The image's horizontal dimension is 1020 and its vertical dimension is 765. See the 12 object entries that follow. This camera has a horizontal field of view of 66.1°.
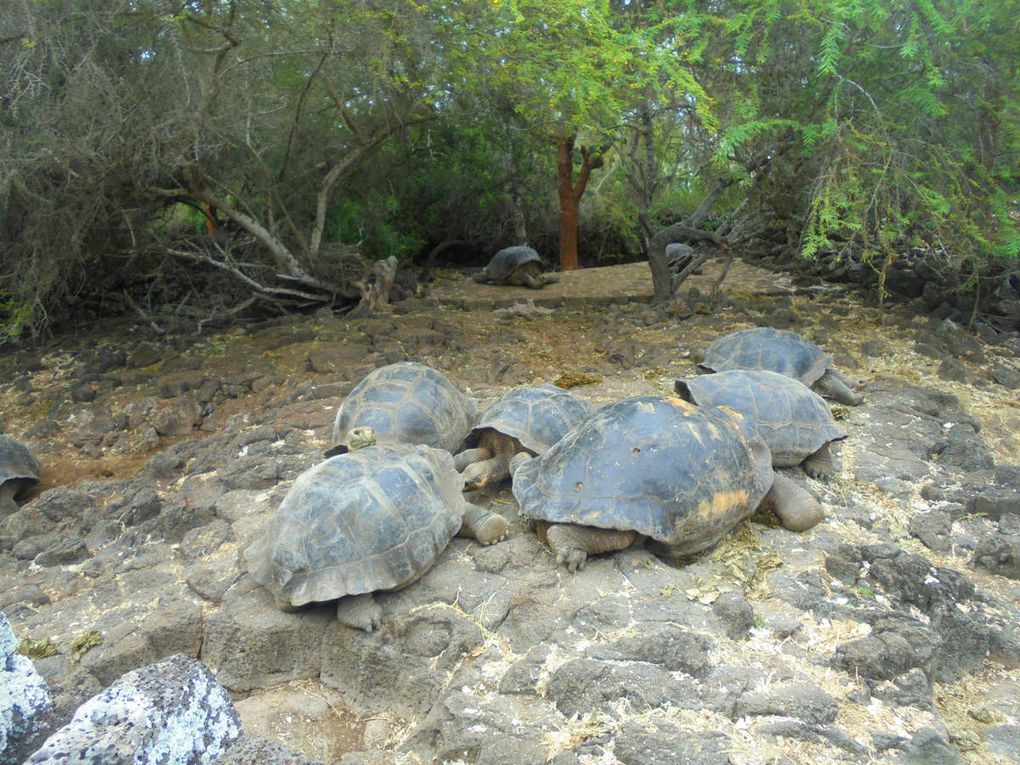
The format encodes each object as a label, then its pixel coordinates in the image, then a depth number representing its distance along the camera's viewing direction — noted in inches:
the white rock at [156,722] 63.7
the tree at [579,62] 244.5
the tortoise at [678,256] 429.3
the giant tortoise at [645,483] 134.6
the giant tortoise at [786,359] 219.9
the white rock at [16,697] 81.0
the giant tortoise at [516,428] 166.7
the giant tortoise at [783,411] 169.6
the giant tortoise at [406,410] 177.9
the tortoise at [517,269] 442.9
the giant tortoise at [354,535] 126.7
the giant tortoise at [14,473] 211.0
